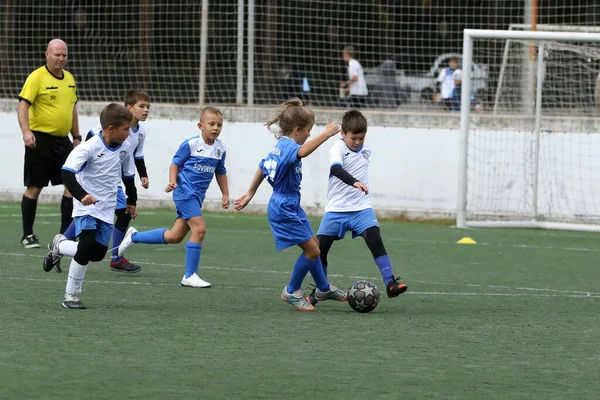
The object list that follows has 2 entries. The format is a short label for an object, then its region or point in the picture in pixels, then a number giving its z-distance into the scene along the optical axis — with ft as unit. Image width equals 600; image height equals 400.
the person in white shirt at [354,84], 117.29
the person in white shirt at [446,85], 112.98
